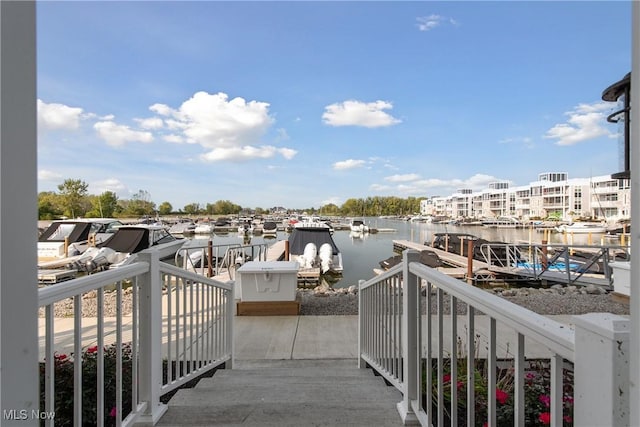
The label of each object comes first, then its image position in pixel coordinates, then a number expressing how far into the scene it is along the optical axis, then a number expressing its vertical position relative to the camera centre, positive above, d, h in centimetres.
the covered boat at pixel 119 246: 1130 -126
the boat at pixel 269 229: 3986 -187
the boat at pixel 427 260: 1227 -184
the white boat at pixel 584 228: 3625 -176
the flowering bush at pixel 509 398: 186 -119
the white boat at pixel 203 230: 3890 -188
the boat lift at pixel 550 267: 863 -184
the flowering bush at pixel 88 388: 201 -119
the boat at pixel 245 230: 3726 -187
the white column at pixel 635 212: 60 +0
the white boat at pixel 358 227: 3800 -158
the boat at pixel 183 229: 3903 -182
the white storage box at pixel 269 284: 545 -118
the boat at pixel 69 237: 1301 -99
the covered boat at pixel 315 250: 1314 -155
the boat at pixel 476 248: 1221 -164
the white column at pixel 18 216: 66 +0
